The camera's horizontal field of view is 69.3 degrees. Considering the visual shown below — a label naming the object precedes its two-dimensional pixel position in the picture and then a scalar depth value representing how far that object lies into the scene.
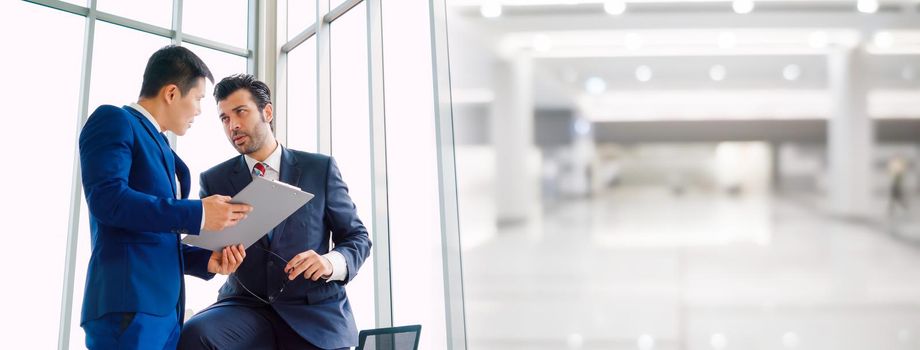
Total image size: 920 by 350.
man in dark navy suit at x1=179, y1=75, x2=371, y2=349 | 1.99
